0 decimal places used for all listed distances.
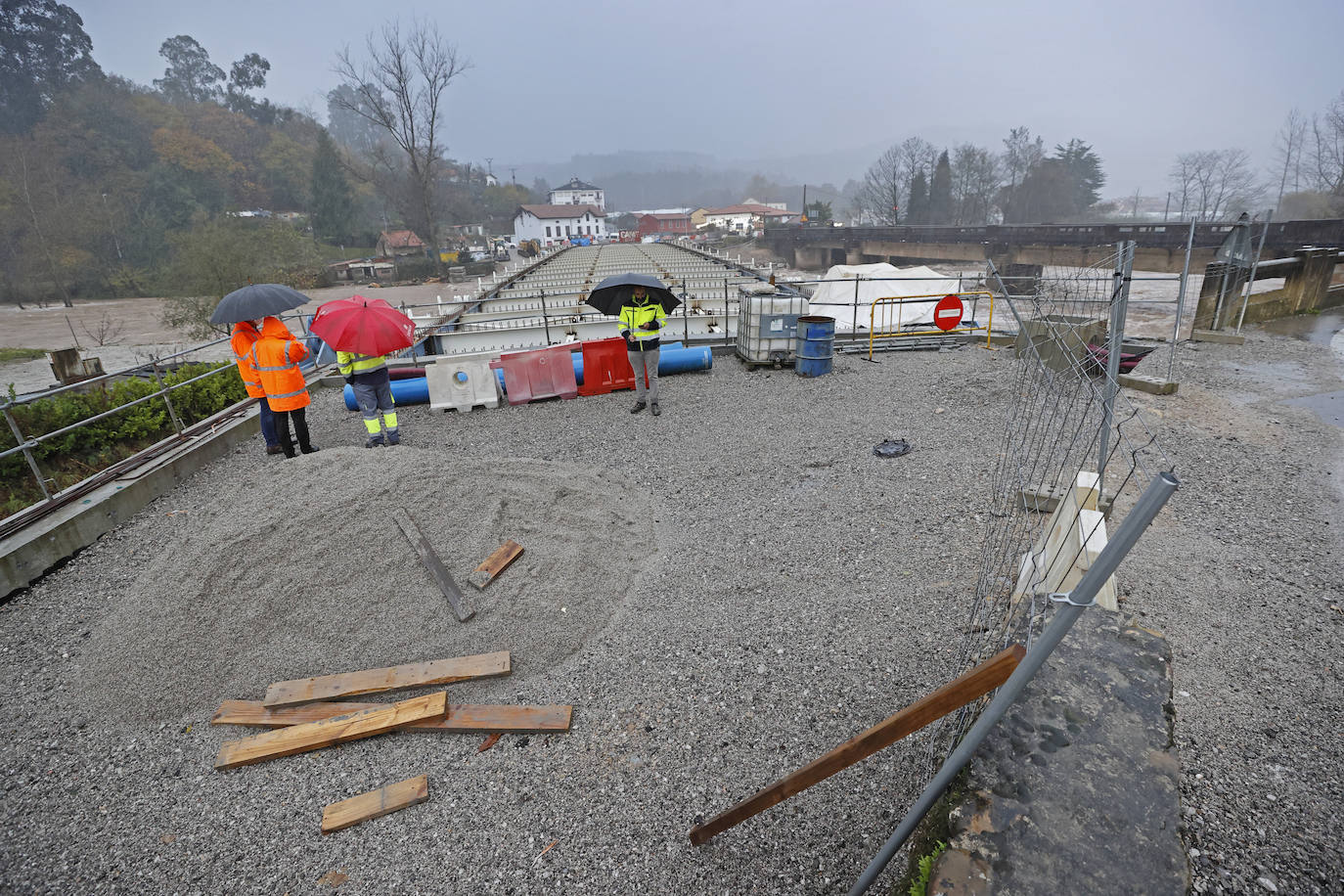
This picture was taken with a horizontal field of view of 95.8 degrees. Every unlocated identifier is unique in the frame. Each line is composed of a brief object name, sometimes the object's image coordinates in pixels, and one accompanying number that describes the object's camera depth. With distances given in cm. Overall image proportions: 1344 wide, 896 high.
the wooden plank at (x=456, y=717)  379
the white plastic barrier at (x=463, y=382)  1012
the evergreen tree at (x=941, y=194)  8700
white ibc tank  1199
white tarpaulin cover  2111
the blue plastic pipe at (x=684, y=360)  1204
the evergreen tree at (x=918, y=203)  8738
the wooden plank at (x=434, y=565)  477
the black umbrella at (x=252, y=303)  682
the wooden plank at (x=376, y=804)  323
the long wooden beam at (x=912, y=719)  196
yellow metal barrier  1348
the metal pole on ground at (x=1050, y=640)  153
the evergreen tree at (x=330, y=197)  7481
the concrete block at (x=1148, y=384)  971
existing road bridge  2577
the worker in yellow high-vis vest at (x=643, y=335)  938
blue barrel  1133
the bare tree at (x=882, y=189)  10101
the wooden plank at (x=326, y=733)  364
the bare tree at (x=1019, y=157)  9700
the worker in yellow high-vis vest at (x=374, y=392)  771
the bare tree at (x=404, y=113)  4888
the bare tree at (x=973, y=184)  9169
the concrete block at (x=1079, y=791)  218
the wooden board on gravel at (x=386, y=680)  403
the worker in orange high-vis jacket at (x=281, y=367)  727
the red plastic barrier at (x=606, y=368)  1066
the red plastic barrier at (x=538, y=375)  1038
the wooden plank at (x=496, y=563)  511
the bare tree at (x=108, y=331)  3520
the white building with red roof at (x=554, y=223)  11025
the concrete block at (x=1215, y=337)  1295
